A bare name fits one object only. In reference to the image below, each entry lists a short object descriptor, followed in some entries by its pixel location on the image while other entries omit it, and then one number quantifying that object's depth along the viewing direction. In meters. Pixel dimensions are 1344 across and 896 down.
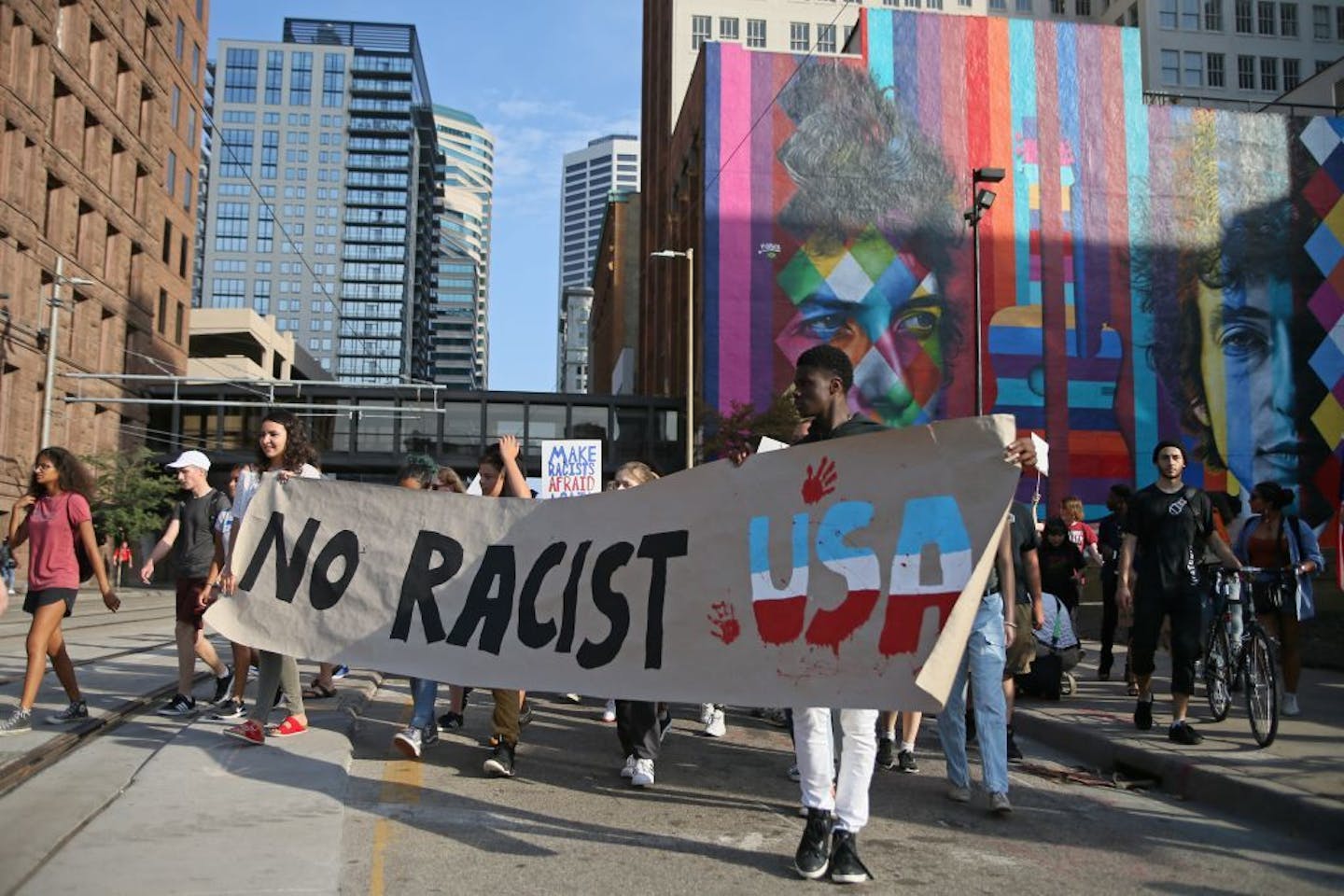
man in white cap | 7.75
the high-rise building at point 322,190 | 178.88
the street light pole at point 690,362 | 26.86
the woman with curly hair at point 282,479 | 6.51
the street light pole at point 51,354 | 35.75
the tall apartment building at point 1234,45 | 75.75
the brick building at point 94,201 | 38.34
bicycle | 7.30
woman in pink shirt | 6.79
